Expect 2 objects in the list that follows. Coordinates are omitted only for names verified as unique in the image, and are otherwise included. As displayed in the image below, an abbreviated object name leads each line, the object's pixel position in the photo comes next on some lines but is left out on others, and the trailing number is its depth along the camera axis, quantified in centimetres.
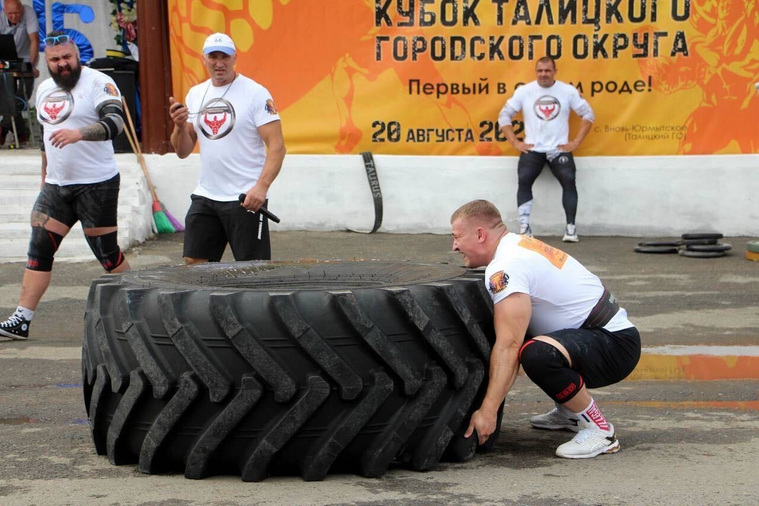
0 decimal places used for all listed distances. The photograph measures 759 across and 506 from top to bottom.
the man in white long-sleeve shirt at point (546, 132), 1203
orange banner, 1224
